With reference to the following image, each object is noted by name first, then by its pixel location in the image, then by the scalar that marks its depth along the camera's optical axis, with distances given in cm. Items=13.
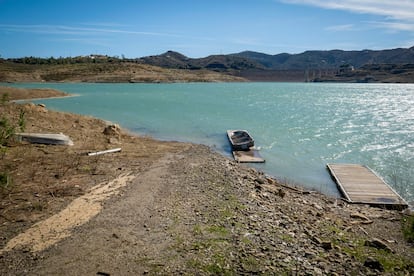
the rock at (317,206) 1068
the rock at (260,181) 1242
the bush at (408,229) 846
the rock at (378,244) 750
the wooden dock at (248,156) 1742
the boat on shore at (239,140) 1950
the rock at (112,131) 1977
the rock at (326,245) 711
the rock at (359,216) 1016
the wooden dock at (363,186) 1223
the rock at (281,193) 1130
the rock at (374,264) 648
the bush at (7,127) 1028
